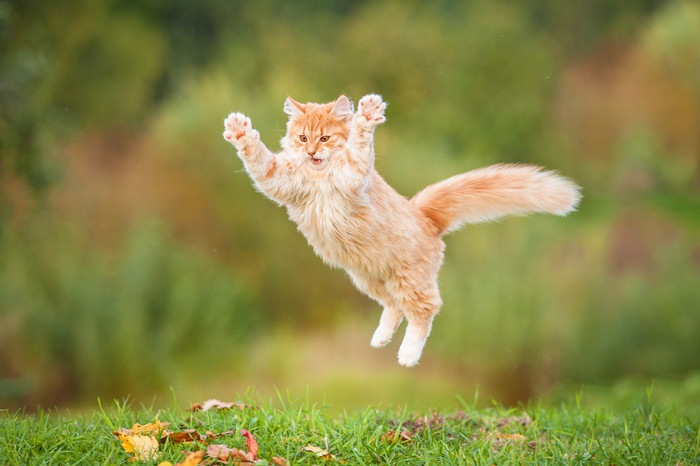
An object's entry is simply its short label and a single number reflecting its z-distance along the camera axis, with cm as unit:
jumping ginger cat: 479
